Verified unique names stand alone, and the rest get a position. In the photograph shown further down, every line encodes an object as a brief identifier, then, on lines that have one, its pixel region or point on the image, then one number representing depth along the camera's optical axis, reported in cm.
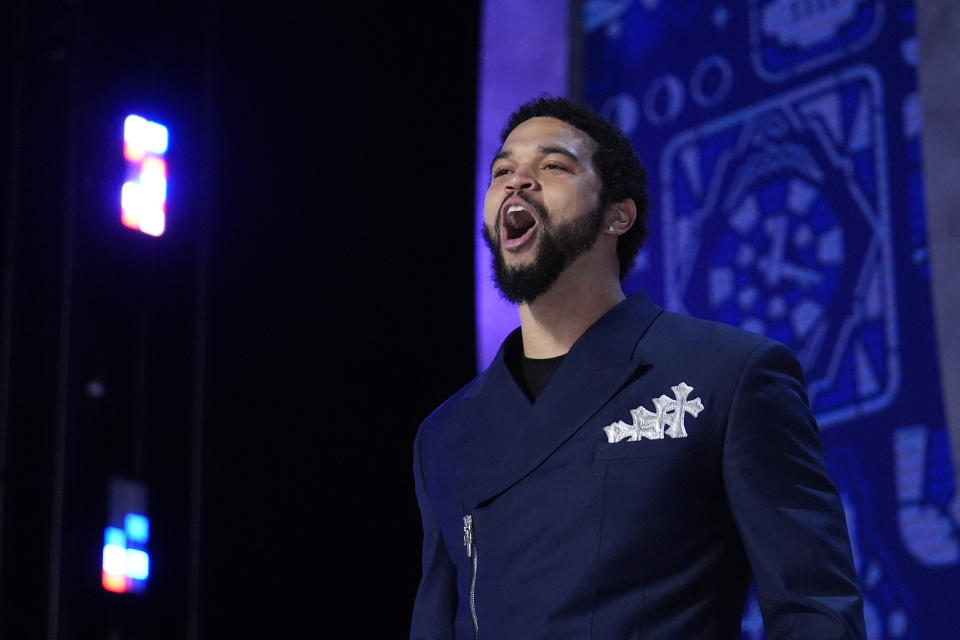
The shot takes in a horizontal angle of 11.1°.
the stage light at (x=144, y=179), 788
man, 485
